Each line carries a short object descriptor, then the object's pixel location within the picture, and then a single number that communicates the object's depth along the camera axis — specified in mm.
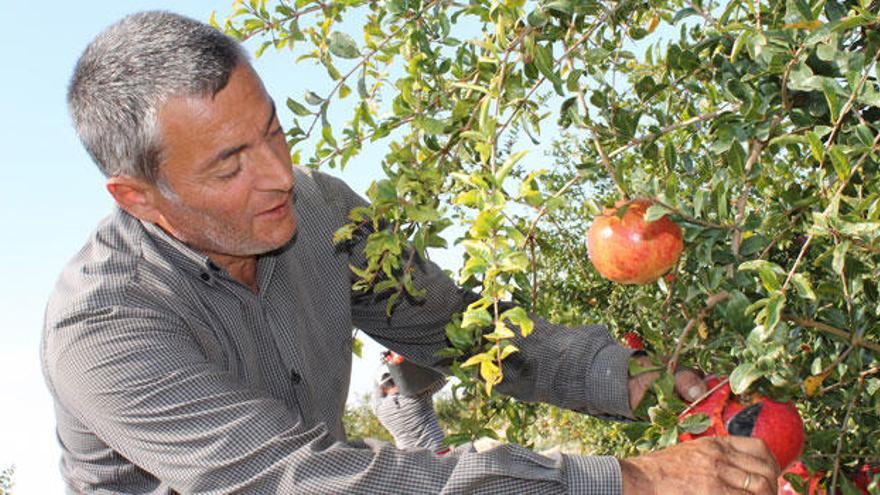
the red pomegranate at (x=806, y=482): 2011
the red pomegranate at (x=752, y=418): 1756
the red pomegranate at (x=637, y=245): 1943
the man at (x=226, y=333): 1581
